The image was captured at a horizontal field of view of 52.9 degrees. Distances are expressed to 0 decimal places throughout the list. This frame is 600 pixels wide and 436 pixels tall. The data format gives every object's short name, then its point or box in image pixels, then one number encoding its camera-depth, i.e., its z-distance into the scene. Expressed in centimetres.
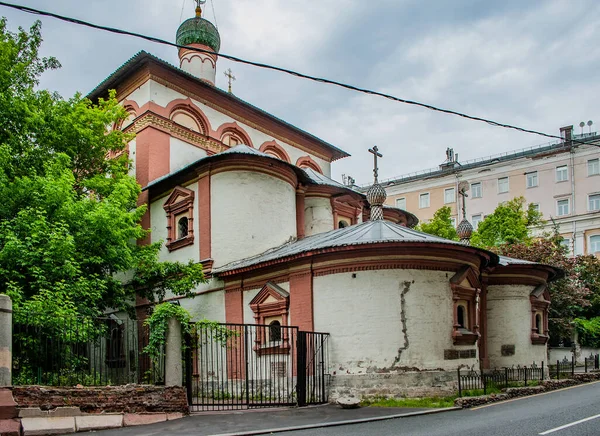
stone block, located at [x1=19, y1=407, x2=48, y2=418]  1020
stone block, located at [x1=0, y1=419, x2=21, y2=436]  977
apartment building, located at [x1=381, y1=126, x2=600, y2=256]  4556
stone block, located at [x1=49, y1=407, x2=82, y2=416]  1064
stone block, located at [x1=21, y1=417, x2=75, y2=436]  1016
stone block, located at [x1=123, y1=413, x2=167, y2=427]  1159
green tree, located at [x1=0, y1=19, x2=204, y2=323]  1509
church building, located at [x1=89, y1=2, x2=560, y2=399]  1511
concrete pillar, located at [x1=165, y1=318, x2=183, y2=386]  1259
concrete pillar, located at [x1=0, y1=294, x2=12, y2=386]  1018
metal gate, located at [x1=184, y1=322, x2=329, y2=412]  1435
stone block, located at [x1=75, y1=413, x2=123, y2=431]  1092
